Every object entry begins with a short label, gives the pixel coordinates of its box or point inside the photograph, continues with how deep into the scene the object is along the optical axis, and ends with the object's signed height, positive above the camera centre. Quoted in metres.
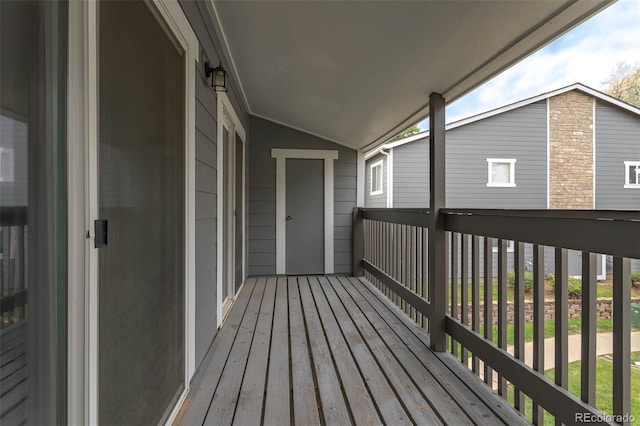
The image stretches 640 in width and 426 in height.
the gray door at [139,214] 0.94 -0.01
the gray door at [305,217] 4.73 -0.08
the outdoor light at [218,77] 2.18 +0.96
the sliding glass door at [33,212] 0.60 +0.00
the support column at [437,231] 2.34 -0.15
